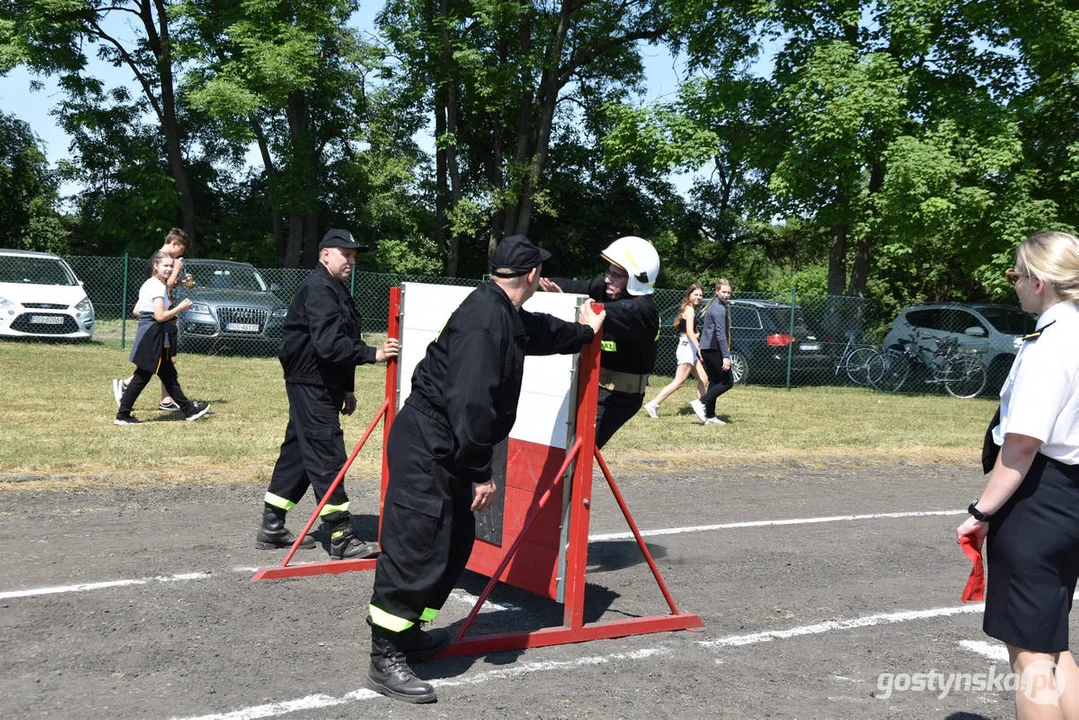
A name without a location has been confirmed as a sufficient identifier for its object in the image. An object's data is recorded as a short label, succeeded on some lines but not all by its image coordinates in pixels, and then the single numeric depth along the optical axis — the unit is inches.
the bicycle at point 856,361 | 815.7
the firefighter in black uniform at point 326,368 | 241.3
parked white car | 745.0
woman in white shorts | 546.0
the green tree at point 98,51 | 1047.0
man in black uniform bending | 162.7
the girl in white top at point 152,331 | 420.5
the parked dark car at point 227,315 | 748.0
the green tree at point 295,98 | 991.0
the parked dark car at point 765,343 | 783.1
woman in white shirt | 131.6
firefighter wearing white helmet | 223.5
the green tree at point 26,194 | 1344.7
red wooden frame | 193.5
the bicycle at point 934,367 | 791.1
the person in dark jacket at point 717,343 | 535.2
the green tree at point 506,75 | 1128.8
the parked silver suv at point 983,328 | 792.3
